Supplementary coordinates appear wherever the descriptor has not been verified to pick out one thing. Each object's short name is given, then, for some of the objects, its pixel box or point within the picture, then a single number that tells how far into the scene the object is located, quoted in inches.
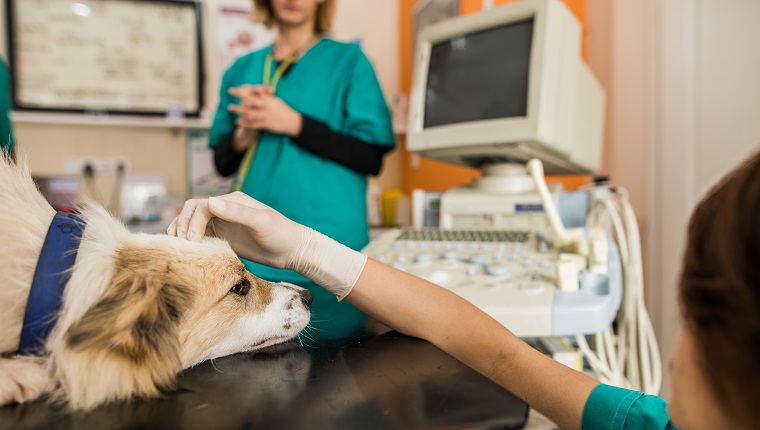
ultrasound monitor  42.3
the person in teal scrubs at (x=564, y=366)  11.4
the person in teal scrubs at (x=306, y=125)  45.8
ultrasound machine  31.3
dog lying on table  18.2
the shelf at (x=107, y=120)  92.7
